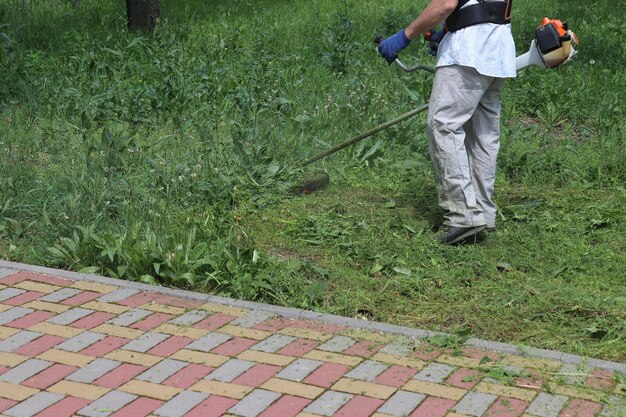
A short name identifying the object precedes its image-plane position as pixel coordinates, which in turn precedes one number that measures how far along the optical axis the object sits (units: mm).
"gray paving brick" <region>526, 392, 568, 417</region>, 7405
